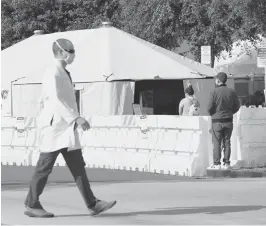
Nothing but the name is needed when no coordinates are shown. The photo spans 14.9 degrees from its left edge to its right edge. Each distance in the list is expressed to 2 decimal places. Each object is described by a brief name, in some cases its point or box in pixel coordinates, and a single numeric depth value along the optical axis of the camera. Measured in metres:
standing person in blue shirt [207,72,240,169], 18.02
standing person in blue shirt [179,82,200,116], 21.55
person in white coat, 10.70
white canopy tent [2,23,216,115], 29.59
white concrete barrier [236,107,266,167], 18.84
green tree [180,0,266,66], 32.69
